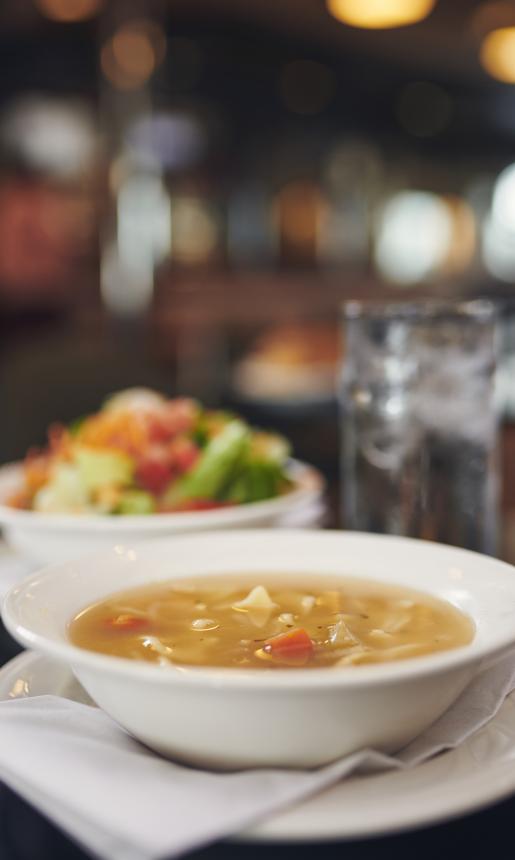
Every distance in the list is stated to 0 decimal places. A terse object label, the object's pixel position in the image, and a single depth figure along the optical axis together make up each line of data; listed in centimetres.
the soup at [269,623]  61
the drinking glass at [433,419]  82
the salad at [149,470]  86
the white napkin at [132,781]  53
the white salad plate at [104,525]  79
